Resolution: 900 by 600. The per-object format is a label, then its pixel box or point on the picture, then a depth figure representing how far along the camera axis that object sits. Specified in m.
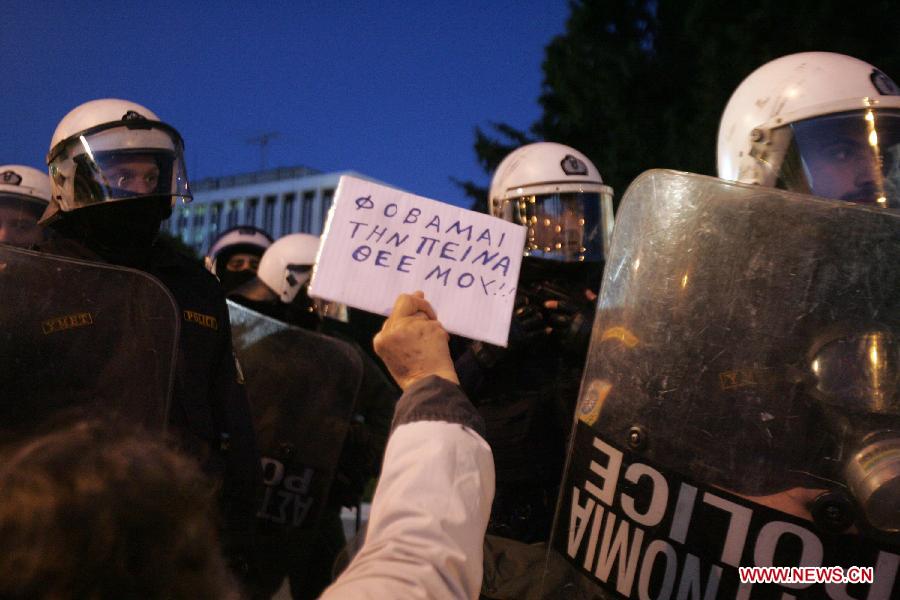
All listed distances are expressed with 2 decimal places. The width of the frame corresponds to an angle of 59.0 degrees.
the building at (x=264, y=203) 50.22
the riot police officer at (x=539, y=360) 2.52
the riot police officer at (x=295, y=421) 3.41
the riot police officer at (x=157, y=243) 2.36
